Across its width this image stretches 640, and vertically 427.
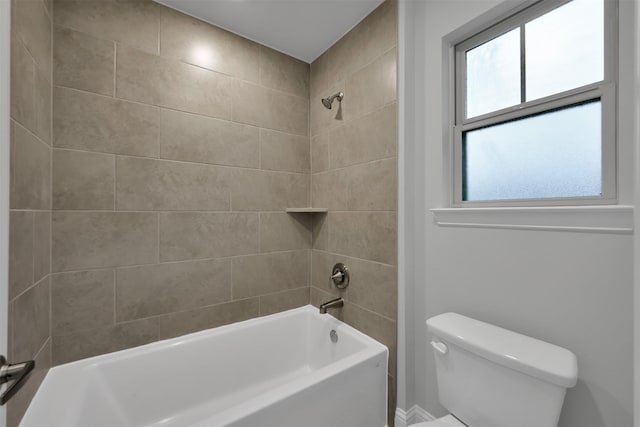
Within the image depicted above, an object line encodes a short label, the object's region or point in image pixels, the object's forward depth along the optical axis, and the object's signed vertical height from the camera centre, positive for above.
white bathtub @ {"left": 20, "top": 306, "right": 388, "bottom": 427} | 1.09 -0.85
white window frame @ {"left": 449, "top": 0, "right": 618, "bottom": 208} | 0.94 +0.45
